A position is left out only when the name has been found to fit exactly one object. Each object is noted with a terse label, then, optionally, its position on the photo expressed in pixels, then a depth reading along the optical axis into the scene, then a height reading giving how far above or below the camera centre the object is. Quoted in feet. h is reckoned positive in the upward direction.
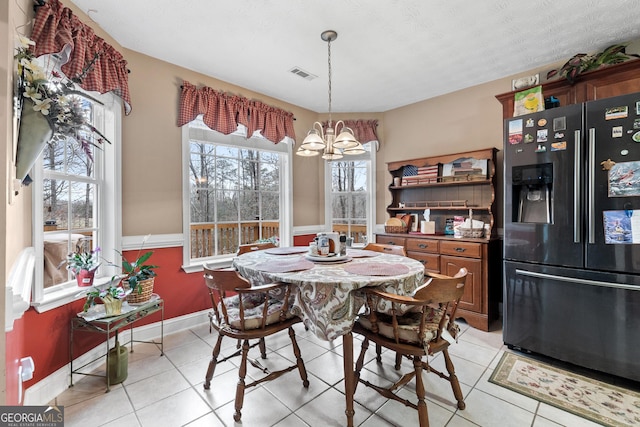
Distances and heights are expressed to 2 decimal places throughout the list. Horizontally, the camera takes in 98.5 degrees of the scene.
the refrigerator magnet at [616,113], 6.29 +2.25
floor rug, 5.46 -4.04
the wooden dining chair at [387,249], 8.28 -1.19
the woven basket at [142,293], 7.30 -2.17
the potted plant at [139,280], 7.27 -1.81
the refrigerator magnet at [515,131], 7.75 +2.24
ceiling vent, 9.73 +5.02
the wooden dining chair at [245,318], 5.30 -2.21
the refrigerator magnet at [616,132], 6.32 +1.80
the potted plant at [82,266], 6.75 -1.35
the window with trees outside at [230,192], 10.19 +0.81
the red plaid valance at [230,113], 9.46 +3.81
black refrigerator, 6.22 -0.60
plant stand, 6.31 -2.69
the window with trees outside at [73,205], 6.00 +0.21
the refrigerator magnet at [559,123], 7.02 +2.23
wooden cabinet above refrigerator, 7.41 +3.65
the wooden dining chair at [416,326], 4.67 -2.18
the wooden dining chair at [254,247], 8.89 -1.20
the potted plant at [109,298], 6.55 -2.06
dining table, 5.13 -1.45
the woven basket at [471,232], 9.79 -0.77
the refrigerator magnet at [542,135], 7.30 +2.00
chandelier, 7.30 +1.82
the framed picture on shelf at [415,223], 12.16 -0.54
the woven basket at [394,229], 11.74 -0.77
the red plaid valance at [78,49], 5.77 +3.86
